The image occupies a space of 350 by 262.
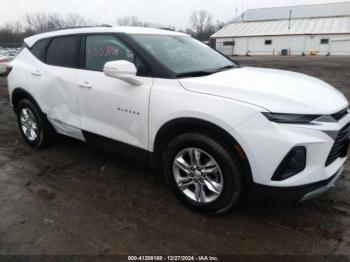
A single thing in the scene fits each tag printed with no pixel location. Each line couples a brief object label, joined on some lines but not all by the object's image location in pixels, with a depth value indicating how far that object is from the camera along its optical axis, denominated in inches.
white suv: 99.0
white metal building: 1673.2
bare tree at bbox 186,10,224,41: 3449.8
